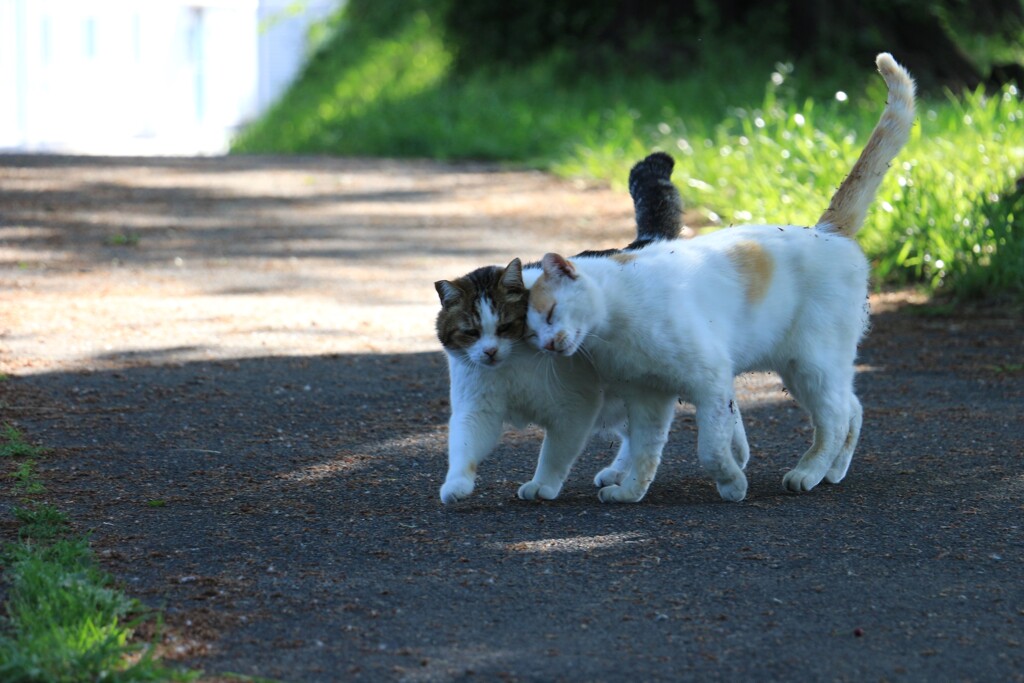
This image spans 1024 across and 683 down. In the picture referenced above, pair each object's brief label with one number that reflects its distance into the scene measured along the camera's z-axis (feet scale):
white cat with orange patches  27.09
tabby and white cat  27.14
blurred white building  173.17
